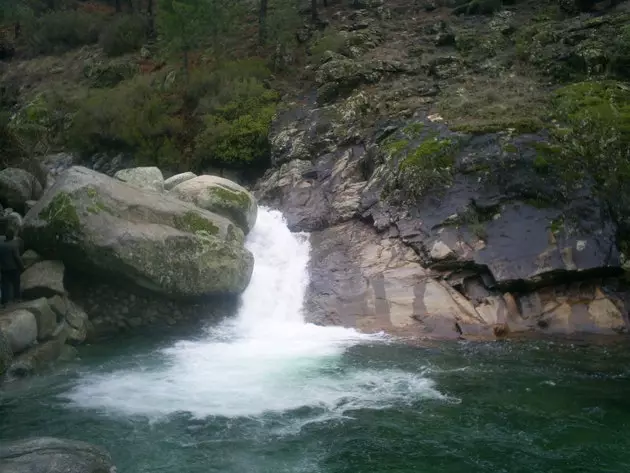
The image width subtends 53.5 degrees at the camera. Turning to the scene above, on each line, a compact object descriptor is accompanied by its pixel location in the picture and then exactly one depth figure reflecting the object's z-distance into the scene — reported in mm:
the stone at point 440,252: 14852
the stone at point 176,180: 18203
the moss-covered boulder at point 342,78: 23422
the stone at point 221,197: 16578
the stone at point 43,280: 12797
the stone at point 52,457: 6398
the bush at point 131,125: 24312
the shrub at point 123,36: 33844
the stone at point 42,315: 11945
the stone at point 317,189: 18188
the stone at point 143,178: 17156
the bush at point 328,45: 26545
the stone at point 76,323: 12824
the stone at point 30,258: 13281
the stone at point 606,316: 13210
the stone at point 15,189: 16078
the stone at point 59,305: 12757
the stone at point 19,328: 11125
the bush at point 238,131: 22844
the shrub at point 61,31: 37438
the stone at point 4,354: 10336
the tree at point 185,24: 27672
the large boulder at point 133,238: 13133
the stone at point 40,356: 10781
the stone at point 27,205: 16078
